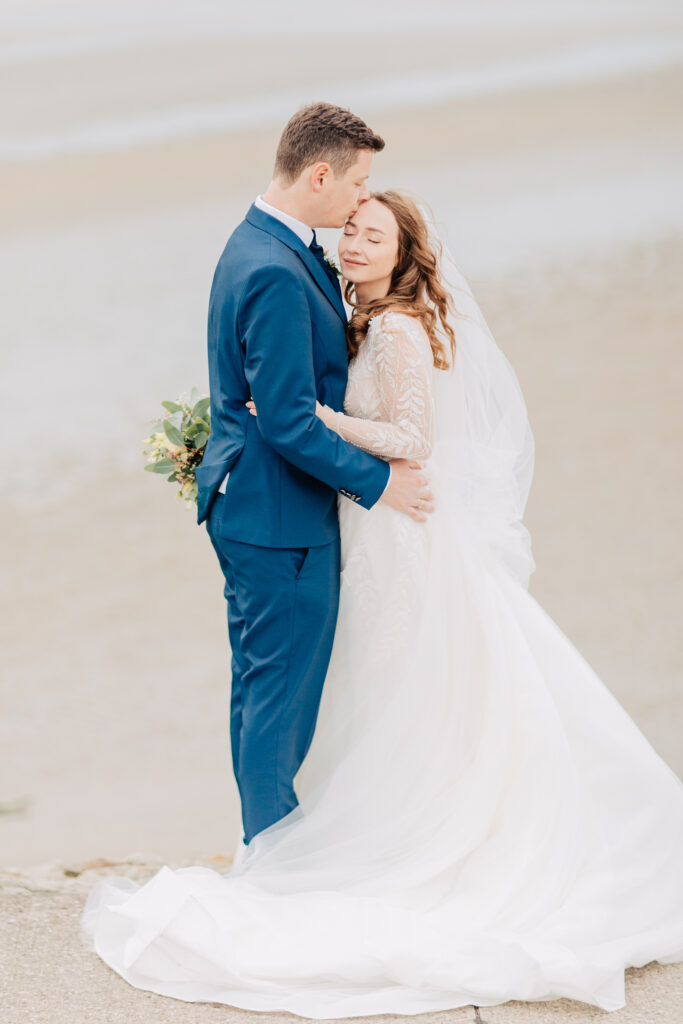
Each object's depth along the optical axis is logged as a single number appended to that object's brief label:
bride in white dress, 4.09
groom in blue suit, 4.08
